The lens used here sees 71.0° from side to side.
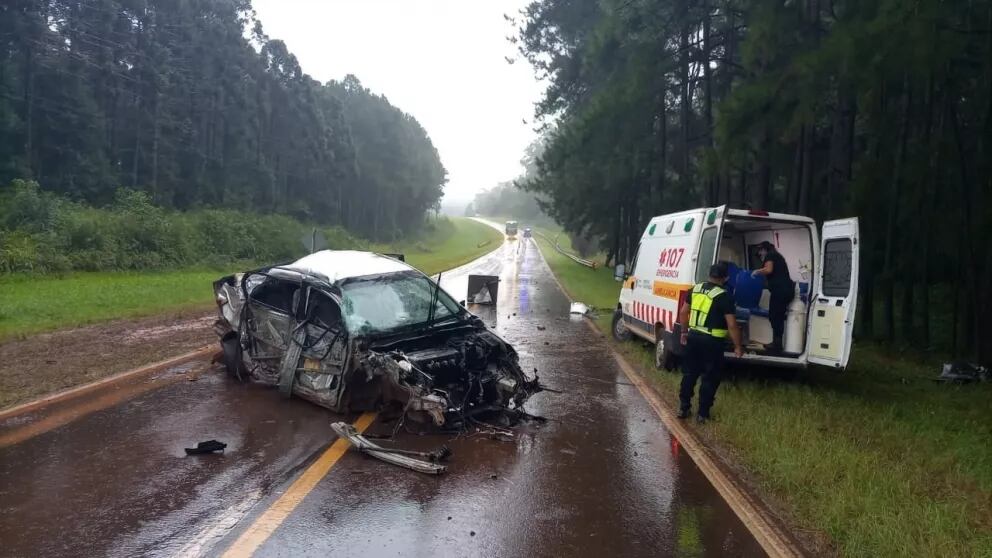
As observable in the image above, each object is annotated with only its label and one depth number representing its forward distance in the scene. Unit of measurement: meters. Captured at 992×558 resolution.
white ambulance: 8.40
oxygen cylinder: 8.84
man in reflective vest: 7.20
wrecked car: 6.96
